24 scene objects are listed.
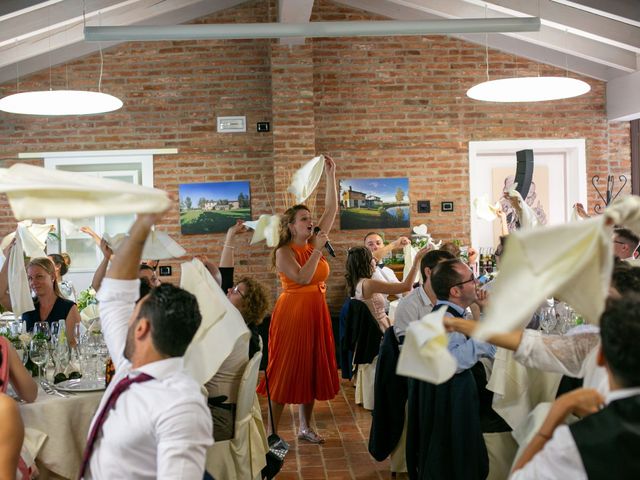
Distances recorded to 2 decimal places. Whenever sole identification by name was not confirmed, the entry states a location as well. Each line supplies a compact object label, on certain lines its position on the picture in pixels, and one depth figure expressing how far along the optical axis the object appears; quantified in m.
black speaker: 7.04
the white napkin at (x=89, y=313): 4.87
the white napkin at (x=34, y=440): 2.90
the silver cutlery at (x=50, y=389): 3.13
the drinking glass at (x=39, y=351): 3.25
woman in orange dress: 4.69
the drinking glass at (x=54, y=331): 3.72
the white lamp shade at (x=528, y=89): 6.39
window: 8.17
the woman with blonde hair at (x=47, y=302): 4.37
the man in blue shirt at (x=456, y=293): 3.21
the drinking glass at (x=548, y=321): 3.96
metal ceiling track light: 5.68
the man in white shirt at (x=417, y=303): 3.83
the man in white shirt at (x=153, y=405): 1.81
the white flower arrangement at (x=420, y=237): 7.88
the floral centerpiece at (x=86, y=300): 5.41
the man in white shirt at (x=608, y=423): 1.49
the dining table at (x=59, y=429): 2.94
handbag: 3.37
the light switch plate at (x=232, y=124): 8.20
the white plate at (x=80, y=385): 3.14
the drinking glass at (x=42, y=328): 3.72
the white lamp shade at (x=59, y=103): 5.99
